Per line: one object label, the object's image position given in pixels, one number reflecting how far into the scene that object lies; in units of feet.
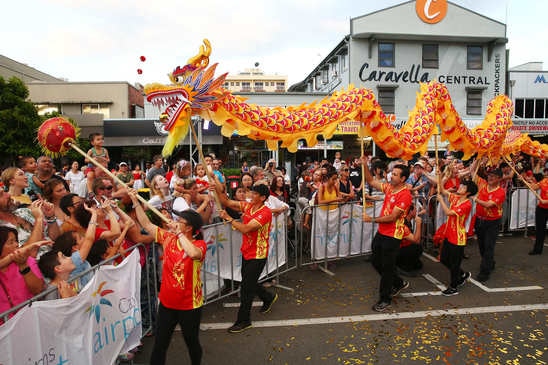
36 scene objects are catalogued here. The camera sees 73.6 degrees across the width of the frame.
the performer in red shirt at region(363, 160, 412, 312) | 16.30
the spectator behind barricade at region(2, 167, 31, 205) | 14.61
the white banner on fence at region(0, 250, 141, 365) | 7.68
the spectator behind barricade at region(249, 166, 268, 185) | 25.15
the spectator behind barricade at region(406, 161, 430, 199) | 28.32
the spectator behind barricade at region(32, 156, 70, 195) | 18.21
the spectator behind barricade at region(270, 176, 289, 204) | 24.63
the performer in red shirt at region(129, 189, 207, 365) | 10.35
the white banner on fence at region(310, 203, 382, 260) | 21.83
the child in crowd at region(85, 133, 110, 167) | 18.11
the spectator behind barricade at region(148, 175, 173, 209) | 17.16
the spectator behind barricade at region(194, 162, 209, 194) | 20.16
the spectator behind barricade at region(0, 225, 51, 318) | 8.75
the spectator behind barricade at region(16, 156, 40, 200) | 18.98
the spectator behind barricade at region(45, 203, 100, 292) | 9.40
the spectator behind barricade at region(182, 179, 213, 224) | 17.61
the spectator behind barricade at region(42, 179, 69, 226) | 13.85
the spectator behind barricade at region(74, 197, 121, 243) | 11.68
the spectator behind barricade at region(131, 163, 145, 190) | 35.36
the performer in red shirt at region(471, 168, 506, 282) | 20.12
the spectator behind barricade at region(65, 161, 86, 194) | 30.74
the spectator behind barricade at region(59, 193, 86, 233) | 11.94
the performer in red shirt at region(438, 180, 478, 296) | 17.40
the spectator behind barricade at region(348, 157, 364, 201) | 31.43
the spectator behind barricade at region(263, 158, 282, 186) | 29.02
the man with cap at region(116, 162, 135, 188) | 23.04
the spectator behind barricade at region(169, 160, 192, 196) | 22.04
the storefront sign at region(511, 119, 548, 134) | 64.13
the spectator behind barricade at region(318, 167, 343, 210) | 22.72
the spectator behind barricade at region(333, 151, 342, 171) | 45.18
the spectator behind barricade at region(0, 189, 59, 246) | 10.82
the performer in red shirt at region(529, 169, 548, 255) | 24.11
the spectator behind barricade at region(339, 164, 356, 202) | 27.25
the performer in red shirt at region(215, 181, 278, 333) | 14.48
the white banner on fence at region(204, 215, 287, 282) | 16.46
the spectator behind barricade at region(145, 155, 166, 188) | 26.92
